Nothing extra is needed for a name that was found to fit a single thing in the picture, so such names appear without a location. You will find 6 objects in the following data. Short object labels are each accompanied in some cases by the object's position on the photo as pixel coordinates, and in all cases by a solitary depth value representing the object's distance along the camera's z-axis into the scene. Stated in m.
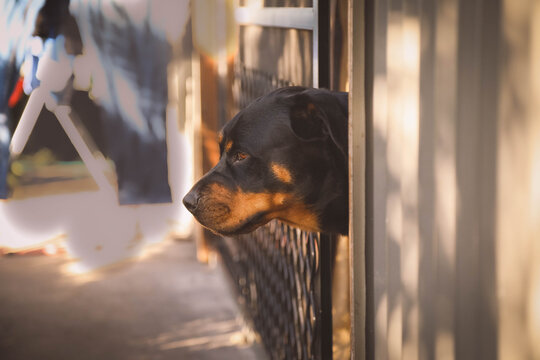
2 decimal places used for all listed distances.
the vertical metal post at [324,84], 2.11
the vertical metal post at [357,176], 1.40
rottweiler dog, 1.96
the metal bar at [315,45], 2.11
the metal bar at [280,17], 2.29
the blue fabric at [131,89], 5.66
